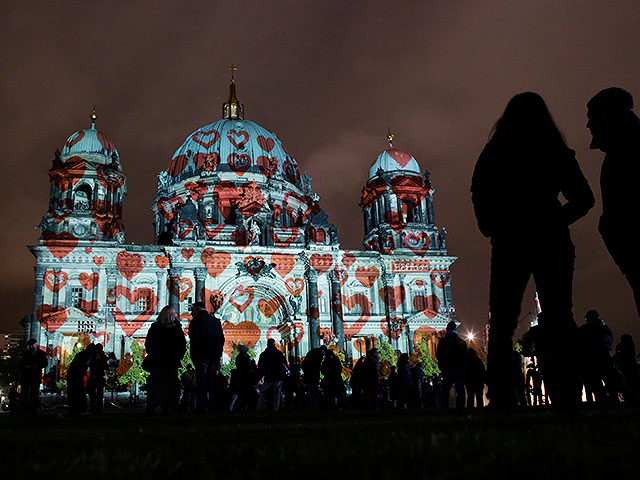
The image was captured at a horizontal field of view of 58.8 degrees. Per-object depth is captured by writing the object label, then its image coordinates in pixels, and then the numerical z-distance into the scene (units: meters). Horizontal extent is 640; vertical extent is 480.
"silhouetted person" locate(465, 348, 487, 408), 12.24
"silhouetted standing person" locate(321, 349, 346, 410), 16.39
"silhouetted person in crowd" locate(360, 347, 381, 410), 16.75
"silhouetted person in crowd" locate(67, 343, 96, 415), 14.84
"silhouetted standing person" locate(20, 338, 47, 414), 14.91
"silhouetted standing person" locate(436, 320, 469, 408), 10.98
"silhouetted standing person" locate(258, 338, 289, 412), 13.80
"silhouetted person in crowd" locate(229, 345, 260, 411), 15.63
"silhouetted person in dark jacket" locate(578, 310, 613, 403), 10.02
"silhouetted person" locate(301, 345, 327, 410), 15.65
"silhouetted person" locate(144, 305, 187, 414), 9.86
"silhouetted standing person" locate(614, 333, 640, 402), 11.69
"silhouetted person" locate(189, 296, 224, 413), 10.77
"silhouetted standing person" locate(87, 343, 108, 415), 15.23
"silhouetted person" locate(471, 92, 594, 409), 4.56
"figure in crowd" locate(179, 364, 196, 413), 16.22
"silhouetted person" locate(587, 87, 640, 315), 5.20
